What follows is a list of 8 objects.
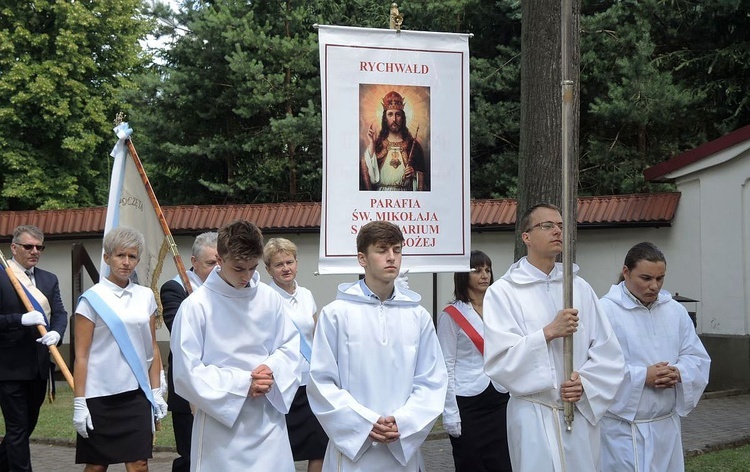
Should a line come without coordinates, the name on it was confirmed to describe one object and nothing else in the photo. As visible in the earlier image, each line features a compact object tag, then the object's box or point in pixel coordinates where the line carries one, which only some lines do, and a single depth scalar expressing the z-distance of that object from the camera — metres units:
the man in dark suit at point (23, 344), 7.59
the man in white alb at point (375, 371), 4.98
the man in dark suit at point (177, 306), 6.91
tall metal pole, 5.17
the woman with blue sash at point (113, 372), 6.39
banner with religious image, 7.23
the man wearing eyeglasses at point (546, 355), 5.28
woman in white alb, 5.84
